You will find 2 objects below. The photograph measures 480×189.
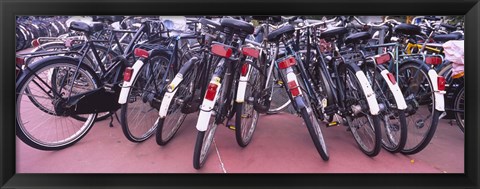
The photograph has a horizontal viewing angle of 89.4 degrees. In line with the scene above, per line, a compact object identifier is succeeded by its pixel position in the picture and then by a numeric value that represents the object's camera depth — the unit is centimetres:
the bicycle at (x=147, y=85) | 230
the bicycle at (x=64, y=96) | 216
